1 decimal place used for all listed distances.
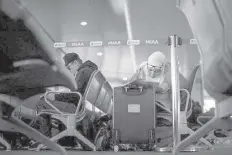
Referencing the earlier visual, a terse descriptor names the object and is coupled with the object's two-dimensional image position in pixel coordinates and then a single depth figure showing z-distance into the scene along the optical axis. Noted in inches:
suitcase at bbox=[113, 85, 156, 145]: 113.2
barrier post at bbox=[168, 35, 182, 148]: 94.3
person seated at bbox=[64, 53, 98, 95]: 122.5
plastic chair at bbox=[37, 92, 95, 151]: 118.0
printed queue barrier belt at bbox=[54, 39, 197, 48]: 140.8
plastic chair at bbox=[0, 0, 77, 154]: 31.9
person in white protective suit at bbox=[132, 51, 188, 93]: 118.6
